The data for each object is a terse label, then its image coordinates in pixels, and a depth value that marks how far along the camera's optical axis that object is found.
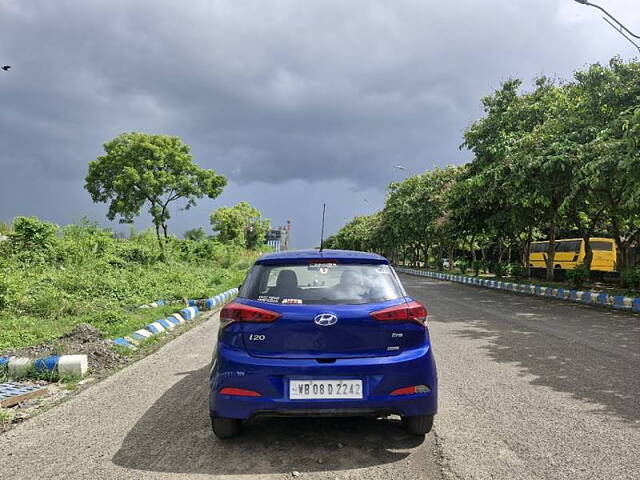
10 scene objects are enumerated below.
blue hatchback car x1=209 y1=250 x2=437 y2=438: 3.58
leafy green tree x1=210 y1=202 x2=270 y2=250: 75.00
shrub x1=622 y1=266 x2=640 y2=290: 16.38
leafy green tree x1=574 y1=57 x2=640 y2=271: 12.12
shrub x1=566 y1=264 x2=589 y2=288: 19.25
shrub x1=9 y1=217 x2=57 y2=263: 14.91
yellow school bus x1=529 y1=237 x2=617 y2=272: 31.83
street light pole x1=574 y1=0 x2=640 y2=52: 12.50
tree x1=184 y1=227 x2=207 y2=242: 49.79
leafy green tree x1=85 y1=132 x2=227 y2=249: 35.06
